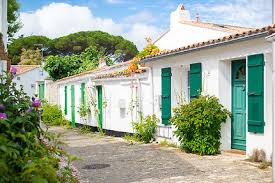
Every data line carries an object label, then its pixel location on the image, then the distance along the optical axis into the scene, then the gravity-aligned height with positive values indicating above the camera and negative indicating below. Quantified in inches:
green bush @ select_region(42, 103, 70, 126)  730.6 -52.1
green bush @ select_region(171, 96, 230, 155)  311.1 -29.9
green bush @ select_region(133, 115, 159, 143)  410.0 -46.0
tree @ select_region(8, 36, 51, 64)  1446.9 +226.3
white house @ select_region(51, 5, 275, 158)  272.9 +12.0
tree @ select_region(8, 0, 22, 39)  574.0 +142.2
